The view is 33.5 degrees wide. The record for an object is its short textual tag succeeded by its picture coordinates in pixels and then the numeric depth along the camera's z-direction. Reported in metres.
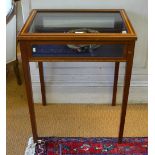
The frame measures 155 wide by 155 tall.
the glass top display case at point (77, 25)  1.19
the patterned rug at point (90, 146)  1.48
